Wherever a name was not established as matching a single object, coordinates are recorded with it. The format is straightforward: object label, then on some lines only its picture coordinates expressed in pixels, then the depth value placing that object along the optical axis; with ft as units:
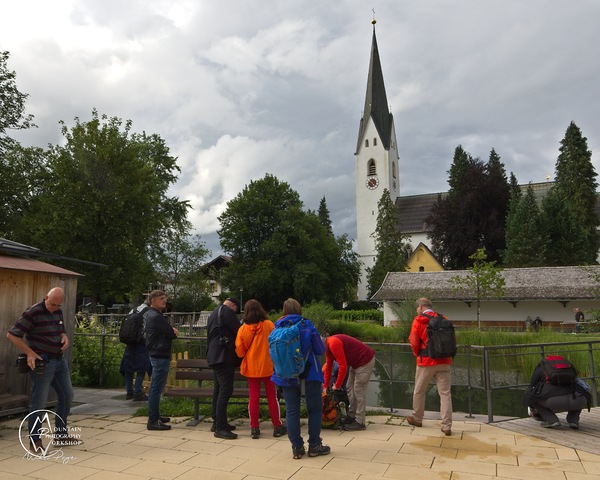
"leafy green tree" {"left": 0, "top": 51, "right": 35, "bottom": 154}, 77.00
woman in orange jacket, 18.56
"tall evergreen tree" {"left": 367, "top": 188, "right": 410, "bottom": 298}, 165.68
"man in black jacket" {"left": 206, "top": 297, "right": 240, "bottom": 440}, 18.94
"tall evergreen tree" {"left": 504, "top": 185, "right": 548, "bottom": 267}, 133.08
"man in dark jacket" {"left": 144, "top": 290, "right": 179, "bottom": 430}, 19.60
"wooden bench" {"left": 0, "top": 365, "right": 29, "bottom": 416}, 18.33
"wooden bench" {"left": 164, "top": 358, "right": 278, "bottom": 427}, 20.66
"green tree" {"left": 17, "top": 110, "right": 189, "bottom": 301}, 68.80
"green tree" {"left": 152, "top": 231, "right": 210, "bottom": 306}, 137.08
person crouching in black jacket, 19.67
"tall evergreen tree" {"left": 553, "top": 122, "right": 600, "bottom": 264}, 147.95
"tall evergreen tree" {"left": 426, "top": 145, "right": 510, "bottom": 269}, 152.25
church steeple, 204.54
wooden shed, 21.01
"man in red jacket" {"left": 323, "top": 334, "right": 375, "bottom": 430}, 20.29
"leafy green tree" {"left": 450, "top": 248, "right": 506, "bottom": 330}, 96.17
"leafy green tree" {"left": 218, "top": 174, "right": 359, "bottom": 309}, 132.98
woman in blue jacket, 16.10
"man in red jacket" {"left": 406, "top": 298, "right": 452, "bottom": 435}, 20.27
